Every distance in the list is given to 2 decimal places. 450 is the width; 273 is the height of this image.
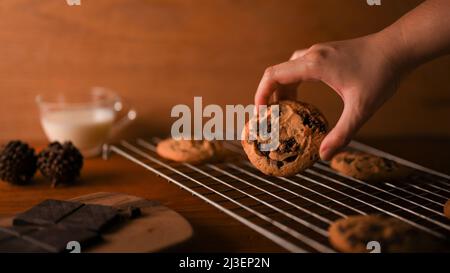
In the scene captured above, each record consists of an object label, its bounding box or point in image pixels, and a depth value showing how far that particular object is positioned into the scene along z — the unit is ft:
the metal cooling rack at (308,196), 3.33
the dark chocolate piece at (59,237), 2.84
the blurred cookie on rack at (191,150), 4.73
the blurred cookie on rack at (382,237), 2.90
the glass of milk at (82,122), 5.13
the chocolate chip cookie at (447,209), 3.48
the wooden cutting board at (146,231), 2.95
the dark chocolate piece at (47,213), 3.15
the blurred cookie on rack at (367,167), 4.23
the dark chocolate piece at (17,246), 2.83
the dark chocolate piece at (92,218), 3.08
